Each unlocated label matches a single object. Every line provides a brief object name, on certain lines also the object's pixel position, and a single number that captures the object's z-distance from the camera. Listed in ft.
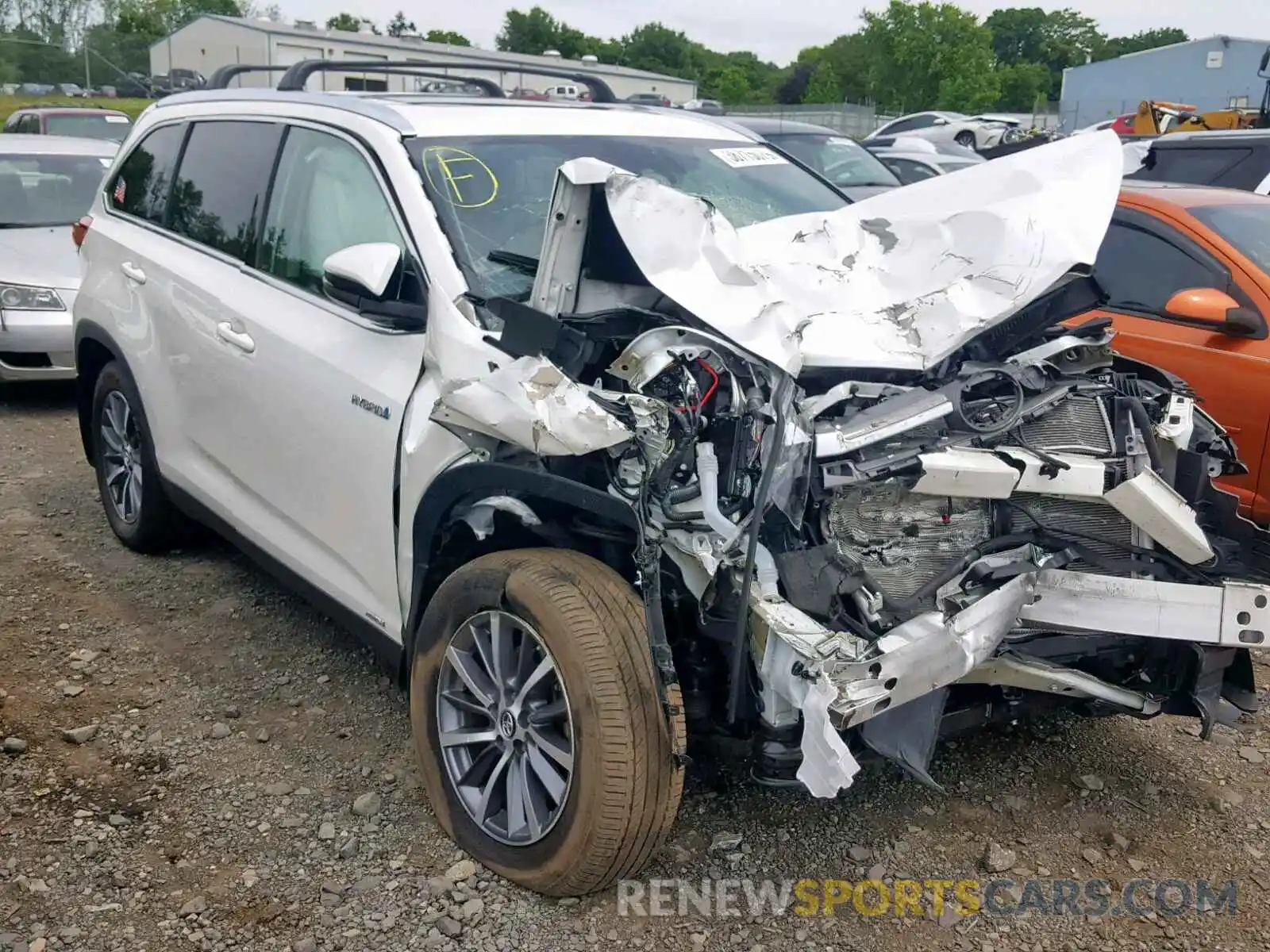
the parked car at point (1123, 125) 52.51
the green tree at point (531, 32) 310.45
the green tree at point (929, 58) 189.06
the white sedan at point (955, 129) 81.87
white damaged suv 8.54
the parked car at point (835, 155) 37.17
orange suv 15.15
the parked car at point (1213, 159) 25.22
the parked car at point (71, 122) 47.24
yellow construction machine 47.09
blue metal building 159.63
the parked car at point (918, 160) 47.80
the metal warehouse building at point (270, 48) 145.18
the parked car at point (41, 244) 25.26
